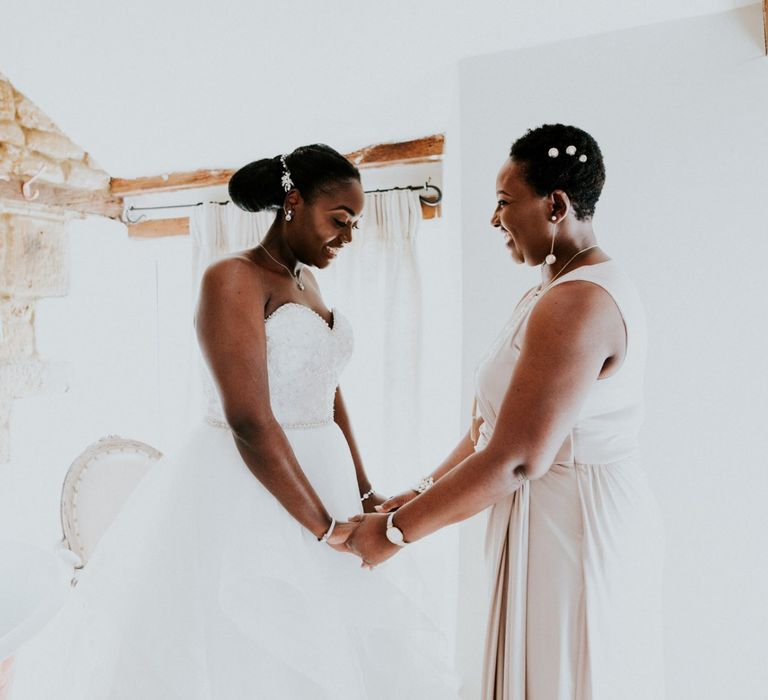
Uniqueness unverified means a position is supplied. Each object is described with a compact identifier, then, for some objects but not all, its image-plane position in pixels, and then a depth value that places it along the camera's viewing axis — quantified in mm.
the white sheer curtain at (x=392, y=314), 2227
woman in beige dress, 1000
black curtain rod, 2221
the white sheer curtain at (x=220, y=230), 2414
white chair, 1868
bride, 1112
